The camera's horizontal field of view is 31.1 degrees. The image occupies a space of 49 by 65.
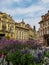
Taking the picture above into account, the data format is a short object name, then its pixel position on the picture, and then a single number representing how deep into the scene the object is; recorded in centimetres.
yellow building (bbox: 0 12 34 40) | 2074
